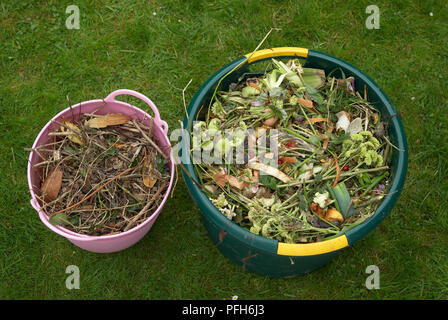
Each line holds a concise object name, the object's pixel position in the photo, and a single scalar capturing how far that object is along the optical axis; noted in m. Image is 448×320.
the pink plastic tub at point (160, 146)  1.53
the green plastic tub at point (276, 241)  1.36
